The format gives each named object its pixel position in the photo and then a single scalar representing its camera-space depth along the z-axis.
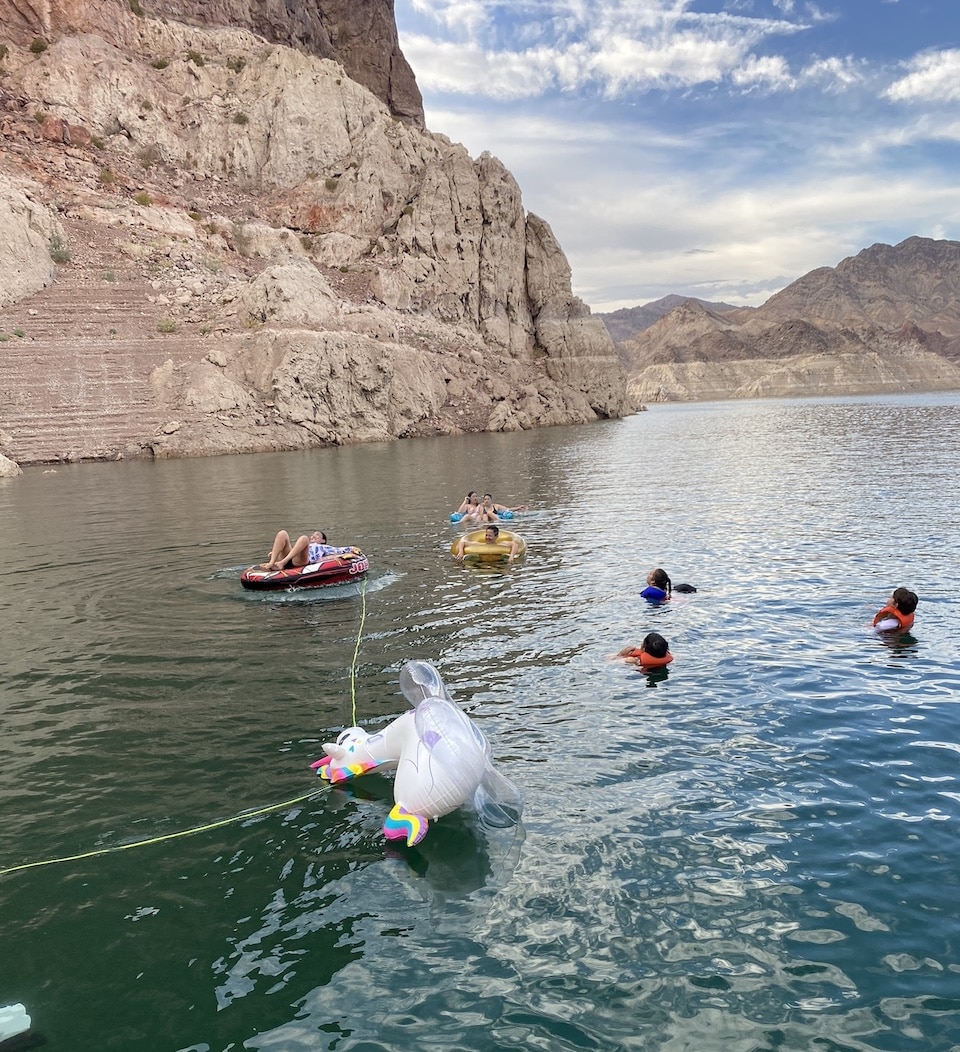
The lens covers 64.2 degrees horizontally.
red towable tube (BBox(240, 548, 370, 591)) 14.81
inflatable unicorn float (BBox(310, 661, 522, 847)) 6.34
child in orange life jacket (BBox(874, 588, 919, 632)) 10.90
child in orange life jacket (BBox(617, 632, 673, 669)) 10.04
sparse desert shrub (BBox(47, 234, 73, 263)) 55.75
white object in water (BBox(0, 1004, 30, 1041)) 4.31
